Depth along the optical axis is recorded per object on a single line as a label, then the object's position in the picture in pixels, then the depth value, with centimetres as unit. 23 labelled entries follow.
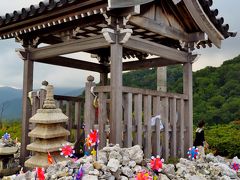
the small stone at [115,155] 413
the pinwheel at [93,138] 426
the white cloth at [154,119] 574
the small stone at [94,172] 382
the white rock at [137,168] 416
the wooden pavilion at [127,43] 496
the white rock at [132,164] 419
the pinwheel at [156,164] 432
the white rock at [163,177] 441
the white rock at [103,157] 413
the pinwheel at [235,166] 599
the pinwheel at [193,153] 572
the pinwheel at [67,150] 435
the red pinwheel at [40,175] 378
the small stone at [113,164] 395
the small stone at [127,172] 403
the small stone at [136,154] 429
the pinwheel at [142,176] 373
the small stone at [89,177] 374
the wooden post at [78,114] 746
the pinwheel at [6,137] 688
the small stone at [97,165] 394
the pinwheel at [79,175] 371
